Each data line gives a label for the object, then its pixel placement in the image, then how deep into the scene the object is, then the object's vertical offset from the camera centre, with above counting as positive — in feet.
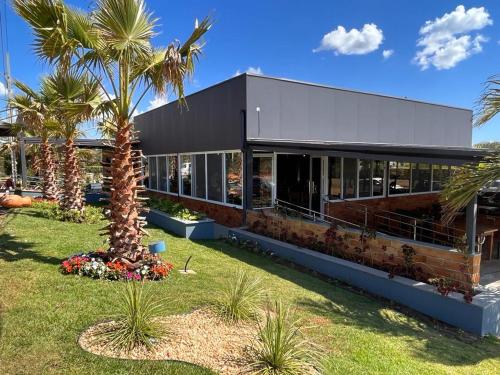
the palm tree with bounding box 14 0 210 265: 19.10 +5.86
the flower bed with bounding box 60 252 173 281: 20.34 -6.26
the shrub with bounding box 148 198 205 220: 39.95 -6.06
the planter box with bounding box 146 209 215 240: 37.42 -7.19
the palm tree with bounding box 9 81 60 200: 39.50 +5.27
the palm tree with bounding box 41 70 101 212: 22.22 +3.35
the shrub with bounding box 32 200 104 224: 40.09 -6.20
